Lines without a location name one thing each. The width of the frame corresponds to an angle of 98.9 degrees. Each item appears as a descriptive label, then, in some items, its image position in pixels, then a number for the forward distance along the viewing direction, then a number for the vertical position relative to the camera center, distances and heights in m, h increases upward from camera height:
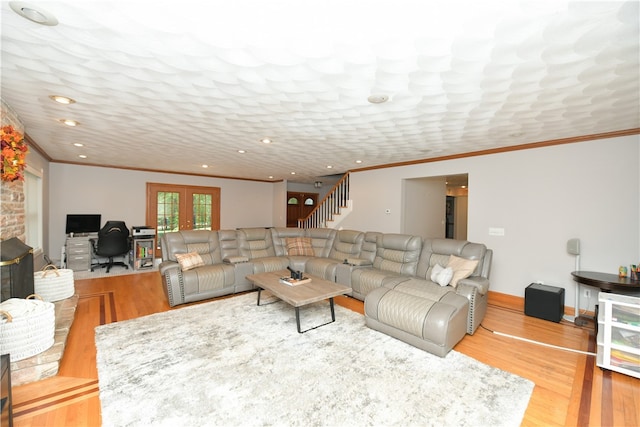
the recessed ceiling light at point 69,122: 3.22 +1.05
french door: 7.47 +0.10
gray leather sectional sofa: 2.86 -0.88
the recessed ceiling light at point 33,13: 1.35 +1.01
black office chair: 5.88 -0.69
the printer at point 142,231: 6.42 -0.49
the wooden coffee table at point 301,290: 3.12 -0.96
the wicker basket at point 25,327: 2.14 -0.97
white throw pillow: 3.52 -0.80
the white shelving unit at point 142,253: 6.38 -1.01
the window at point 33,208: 4.15 +0.02
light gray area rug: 1.89 -1.39
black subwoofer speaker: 3.55 -1.15
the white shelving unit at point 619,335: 2.38 -1.06
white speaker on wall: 3.60 -0.40
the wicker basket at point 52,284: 3.47 -0.96
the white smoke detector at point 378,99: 2.45 +1.05
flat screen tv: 6.20 -0.31
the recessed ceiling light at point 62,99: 2.54 +1.04
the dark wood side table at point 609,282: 3.02 -0.74
